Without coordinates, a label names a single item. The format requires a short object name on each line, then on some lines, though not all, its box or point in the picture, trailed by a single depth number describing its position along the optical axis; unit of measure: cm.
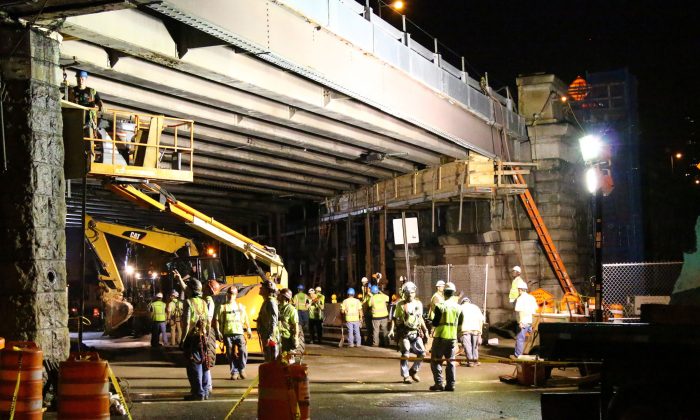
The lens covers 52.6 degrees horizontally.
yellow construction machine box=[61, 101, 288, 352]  1127
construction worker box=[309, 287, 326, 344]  2412
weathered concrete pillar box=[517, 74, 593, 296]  2436
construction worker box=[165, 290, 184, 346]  2169
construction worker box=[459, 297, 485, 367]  1595
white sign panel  2592
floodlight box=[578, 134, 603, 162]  1350
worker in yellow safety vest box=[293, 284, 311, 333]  2509
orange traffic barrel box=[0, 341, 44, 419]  831
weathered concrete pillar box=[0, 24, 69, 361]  998
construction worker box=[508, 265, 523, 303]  1878
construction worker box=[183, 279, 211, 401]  1135
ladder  2316
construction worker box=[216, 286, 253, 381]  1448
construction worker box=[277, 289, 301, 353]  1348
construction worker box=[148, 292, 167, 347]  2203
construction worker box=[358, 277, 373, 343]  2234
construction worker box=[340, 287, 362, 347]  2216
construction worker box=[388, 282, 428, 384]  1384
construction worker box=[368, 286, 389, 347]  2200
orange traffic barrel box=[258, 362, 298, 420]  742
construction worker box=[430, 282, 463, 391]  1258
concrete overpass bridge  1300
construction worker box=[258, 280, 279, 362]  1350
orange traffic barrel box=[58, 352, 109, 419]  779
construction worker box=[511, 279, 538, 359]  1641
